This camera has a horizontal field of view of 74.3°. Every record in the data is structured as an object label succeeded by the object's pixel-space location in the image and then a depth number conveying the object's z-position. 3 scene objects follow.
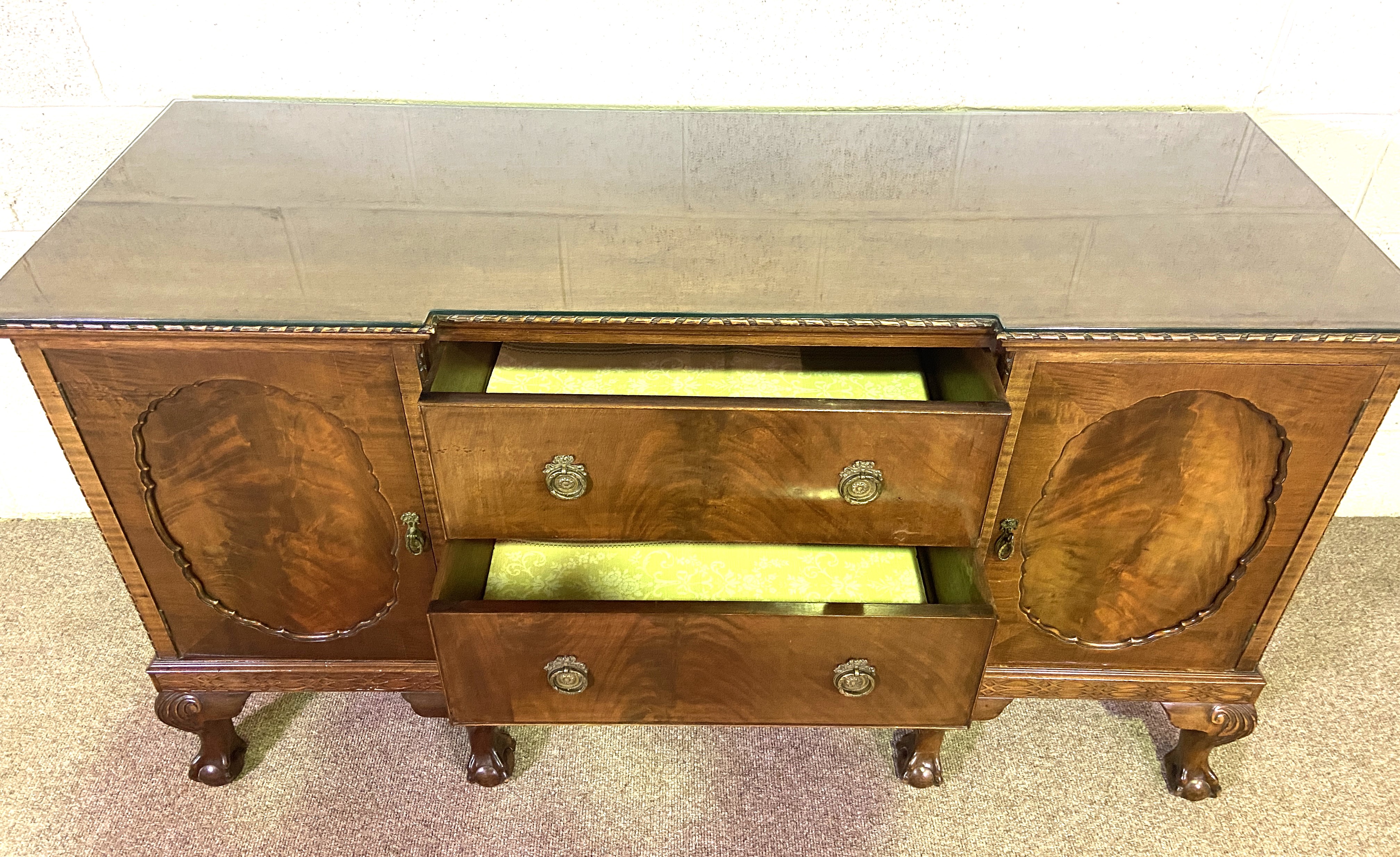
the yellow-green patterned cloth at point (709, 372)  0.85
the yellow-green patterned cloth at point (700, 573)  0.92
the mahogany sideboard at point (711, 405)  0.72
